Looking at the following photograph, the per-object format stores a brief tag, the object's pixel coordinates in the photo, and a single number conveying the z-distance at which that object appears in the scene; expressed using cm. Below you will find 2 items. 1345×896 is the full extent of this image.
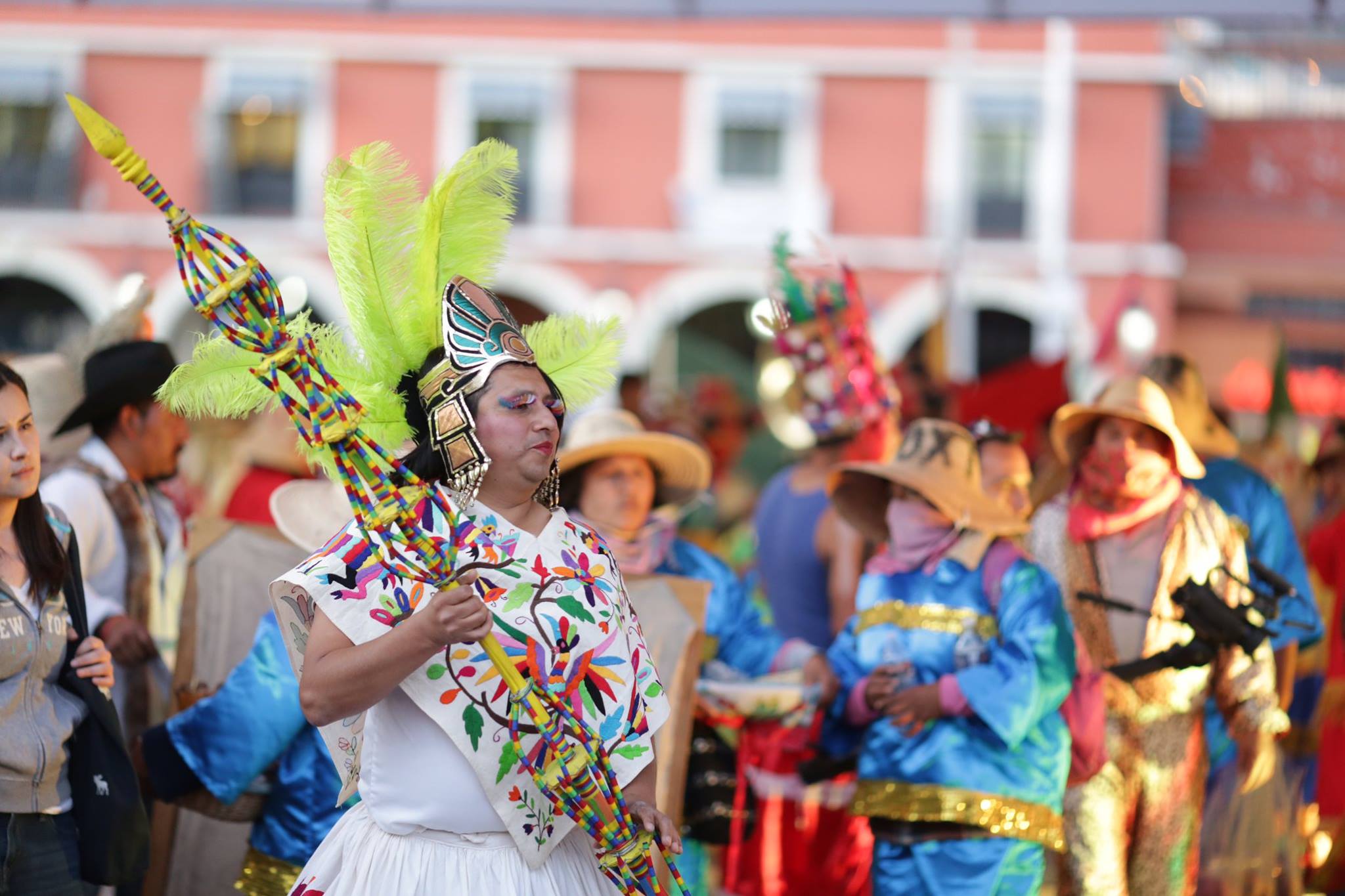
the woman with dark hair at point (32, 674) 649
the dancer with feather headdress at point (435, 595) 546
